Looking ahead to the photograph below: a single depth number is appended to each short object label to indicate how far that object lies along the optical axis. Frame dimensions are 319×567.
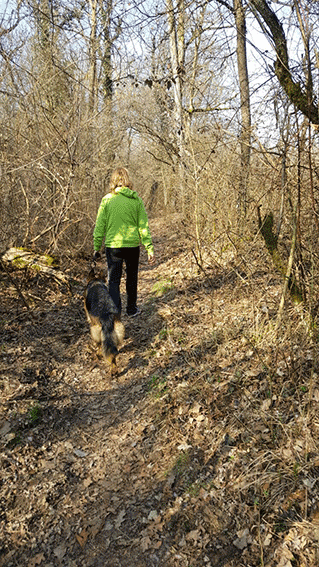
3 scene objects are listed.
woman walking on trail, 5.69
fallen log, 7.04
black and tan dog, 4.89
